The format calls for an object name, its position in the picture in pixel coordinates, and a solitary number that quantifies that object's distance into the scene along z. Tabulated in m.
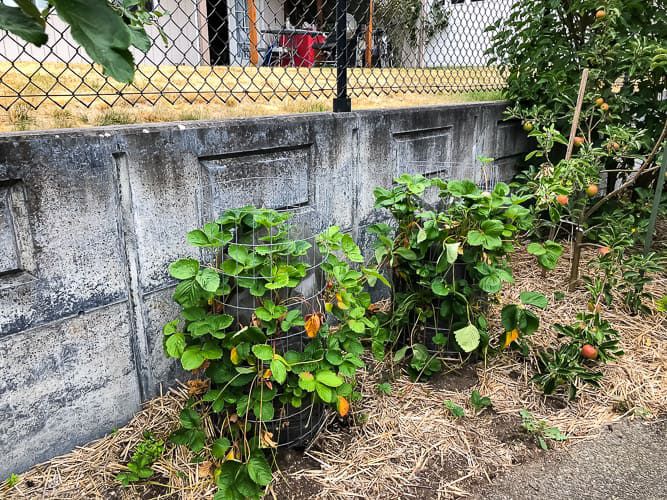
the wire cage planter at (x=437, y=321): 2.72
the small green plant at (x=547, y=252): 2.63
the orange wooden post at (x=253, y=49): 3.99
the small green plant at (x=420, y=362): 2.75
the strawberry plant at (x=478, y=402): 2.56
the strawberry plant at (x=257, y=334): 1.92
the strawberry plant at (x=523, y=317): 2.66
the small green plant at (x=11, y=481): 1.98
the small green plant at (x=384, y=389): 2.66
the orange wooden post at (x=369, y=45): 4.25
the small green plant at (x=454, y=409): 2.52
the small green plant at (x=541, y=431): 2.40
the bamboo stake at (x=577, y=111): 3.56
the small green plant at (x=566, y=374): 2.65
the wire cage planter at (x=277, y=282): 1.96
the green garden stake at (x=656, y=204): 3.48
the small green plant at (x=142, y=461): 2.03
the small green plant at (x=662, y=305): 3.38
